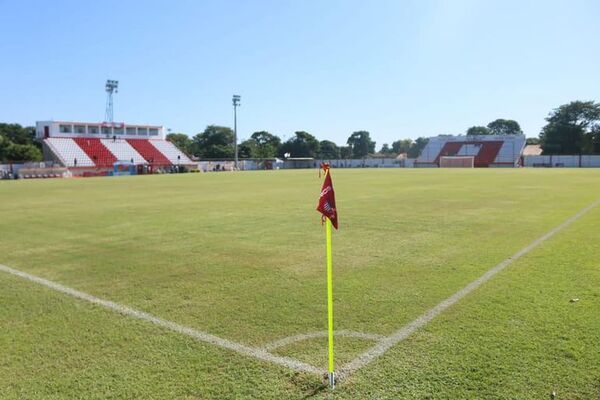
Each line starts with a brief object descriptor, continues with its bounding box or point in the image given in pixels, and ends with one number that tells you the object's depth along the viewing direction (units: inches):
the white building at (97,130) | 2773.6
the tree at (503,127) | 5397.1
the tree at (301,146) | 4785.9
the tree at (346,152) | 5844.5
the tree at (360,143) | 6127.0
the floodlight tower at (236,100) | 3152.1
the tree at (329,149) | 5215.6
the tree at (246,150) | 4271.7
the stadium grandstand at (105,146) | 2519.6
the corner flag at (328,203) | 142.2
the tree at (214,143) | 4190.5
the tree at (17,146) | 2696.9
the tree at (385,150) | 7025.1
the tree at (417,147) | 6205.7
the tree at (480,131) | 5487.2
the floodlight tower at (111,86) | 3063.5
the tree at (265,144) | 4527.6
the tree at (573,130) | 3590.1
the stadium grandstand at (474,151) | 3560.8
